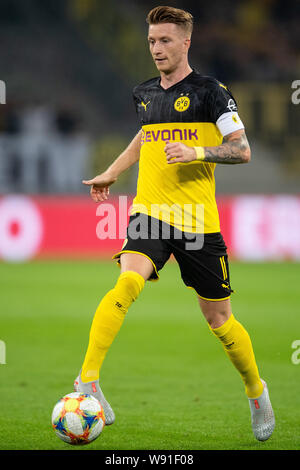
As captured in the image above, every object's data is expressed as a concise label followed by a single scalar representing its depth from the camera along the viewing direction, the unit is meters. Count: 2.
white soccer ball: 7.79
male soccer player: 8.62
